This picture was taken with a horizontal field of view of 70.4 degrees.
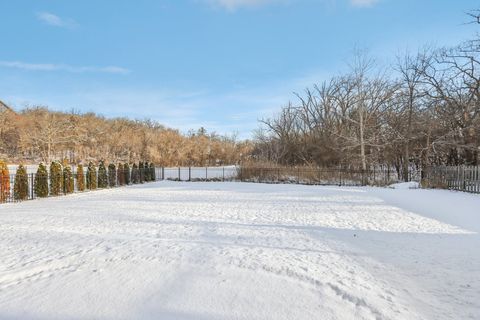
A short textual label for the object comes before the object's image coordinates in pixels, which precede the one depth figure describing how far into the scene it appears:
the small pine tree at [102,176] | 18.87
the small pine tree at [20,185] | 12.99
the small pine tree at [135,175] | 23.00
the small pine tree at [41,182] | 13.98
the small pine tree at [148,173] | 24.80
